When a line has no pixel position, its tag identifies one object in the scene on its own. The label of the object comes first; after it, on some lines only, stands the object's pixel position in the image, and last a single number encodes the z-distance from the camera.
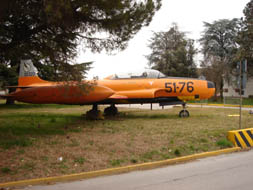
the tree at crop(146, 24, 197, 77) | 41.91
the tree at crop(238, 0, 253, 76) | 32.50
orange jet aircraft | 13.71
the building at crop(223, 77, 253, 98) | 42.06
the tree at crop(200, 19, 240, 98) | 45.16
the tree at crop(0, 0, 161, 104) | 8.61
